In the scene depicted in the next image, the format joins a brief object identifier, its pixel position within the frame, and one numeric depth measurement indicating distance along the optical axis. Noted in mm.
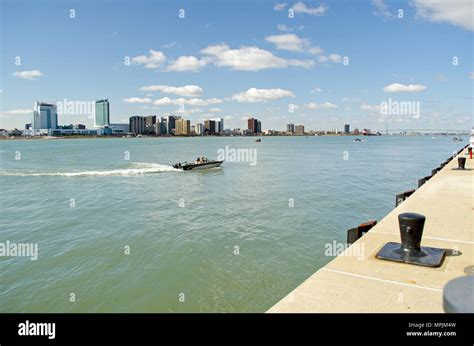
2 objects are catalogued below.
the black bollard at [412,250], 6359
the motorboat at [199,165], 49062
